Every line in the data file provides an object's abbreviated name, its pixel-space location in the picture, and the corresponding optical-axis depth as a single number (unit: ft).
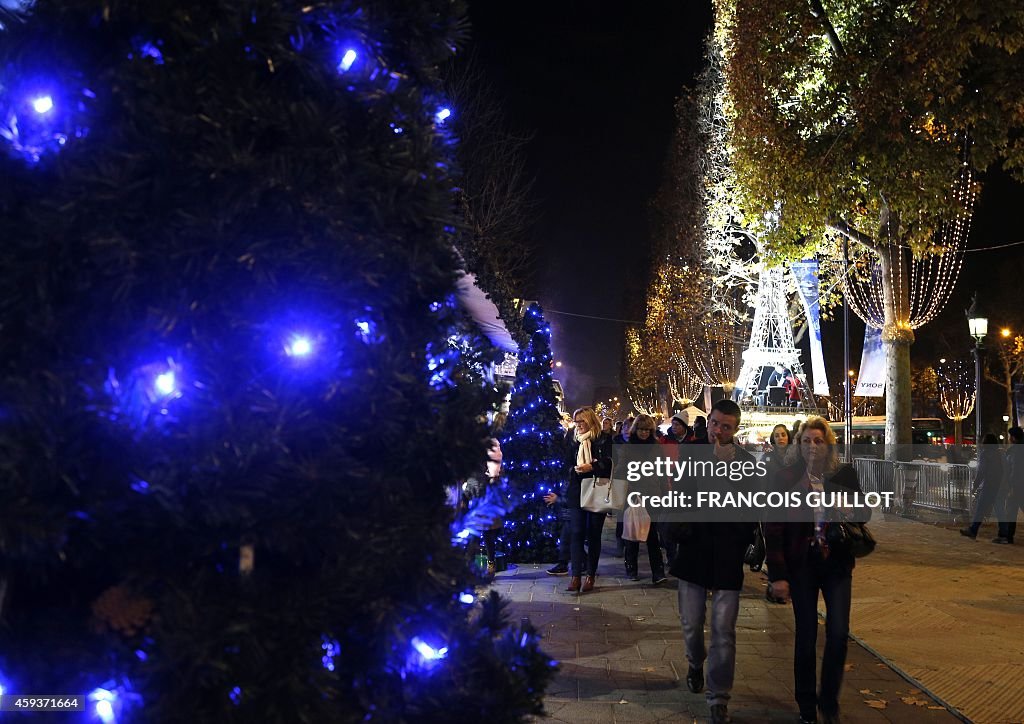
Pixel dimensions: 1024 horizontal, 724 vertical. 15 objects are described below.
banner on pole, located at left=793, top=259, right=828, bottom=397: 106.52
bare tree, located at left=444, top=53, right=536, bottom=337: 55.03
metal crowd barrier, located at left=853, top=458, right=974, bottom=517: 54.95
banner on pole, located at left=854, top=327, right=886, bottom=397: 73.00
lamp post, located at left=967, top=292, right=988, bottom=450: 59.67
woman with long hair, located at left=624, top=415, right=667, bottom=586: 32.40
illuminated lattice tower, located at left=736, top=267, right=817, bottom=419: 116.26
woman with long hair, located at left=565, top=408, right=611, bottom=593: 30.71
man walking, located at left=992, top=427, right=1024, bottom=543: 45.19
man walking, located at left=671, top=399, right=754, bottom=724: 16.81
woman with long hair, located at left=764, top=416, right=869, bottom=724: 16.53
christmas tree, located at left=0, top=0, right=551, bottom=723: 7.47
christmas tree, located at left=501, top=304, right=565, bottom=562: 38.09
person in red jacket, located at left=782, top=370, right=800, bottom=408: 116.78
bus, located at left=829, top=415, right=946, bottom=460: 138.00
